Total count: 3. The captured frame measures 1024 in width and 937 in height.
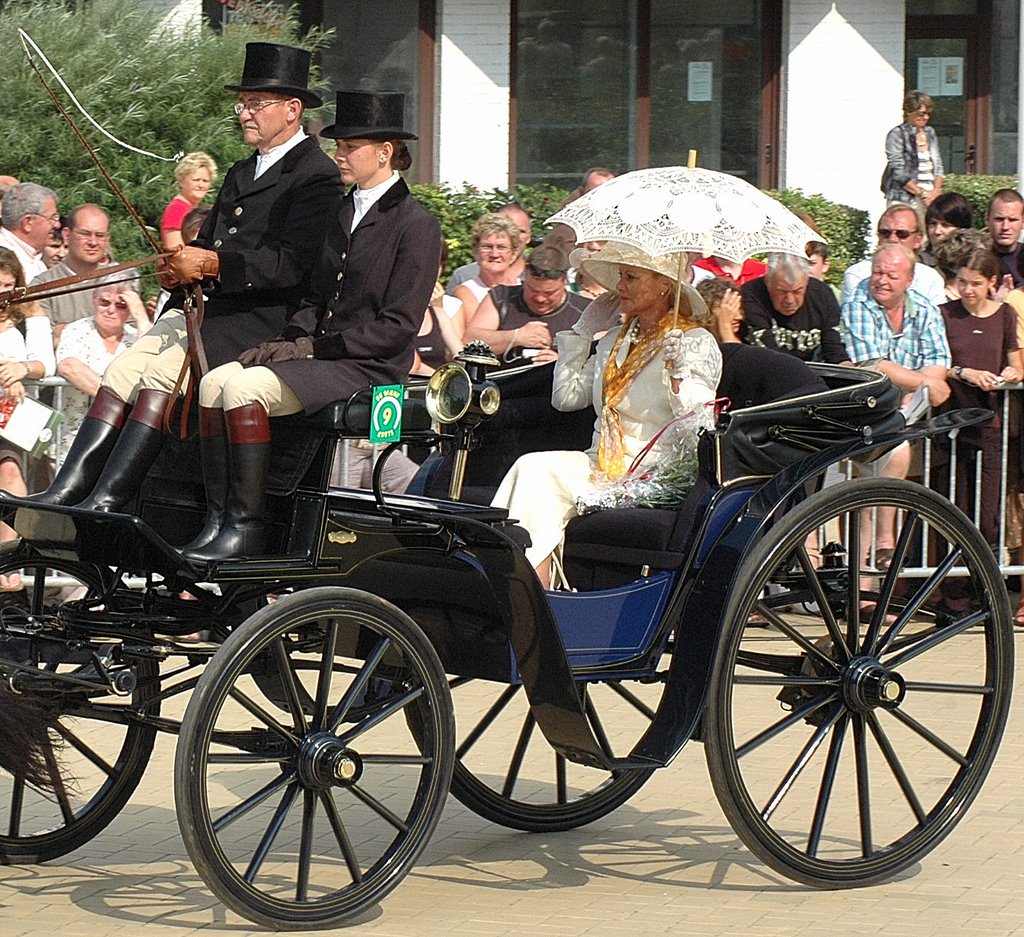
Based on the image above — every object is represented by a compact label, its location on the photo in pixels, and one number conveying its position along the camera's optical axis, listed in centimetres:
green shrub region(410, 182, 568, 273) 2583
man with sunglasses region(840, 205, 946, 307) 1632
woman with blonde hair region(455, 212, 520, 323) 1646
